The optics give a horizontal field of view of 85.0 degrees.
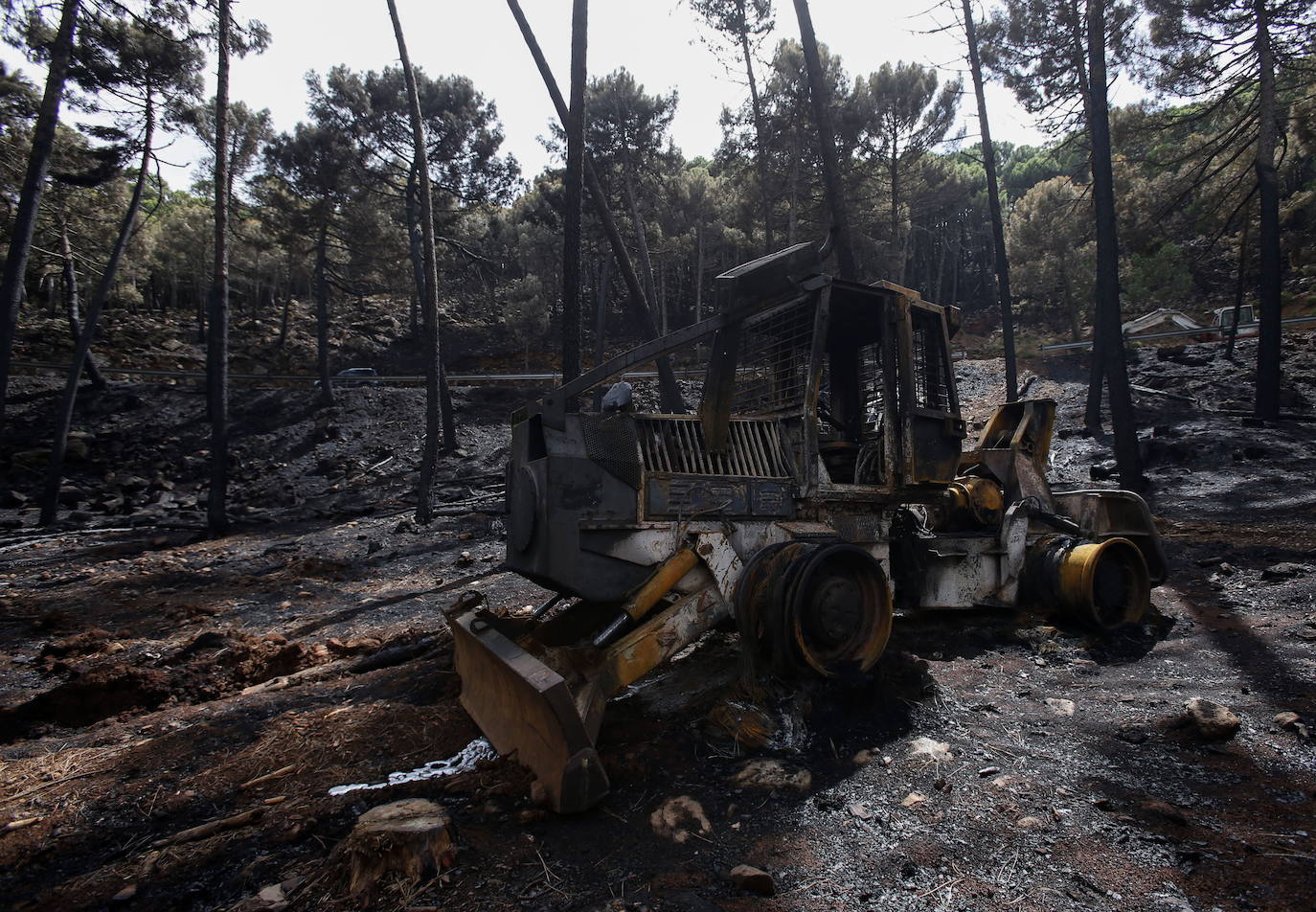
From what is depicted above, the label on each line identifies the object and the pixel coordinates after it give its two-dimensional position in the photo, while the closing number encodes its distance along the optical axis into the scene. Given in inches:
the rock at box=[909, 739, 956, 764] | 139.5
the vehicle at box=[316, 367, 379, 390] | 1119.6
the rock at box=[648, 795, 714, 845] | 114.8
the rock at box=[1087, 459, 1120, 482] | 532.7
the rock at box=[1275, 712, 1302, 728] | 144.2
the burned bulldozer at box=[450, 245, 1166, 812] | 149.8
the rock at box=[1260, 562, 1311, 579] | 267.6
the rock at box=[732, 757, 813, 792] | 130.8
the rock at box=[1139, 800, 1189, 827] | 111.0
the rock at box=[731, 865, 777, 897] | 98.5
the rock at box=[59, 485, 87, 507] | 654.5
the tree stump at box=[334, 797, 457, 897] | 100.2
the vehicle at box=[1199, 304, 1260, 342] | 928.0
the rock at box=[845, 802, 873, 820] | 120.1
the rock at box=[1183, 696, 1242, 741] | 140.4
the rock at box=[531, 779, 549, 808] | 121.0
